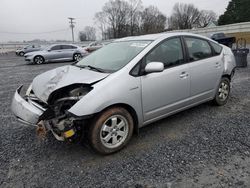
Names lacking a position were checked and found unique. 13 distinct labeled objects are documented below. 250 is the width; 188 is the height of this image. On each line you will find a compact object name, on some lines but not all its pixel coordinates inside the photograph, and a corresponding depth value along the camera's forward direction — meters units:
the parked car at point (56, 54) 14.35
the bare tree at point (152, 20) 61.88
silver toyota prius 2.52
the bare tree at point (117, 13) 64.50
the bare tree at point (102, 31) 67.59
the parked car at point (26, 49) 25.03
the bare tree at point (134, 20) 63.27
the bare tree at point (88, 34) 71.12
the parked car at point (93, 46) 19.50
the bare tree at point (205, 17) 76.50
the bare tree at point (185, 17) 73.44
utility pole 56.28
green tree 40.91
